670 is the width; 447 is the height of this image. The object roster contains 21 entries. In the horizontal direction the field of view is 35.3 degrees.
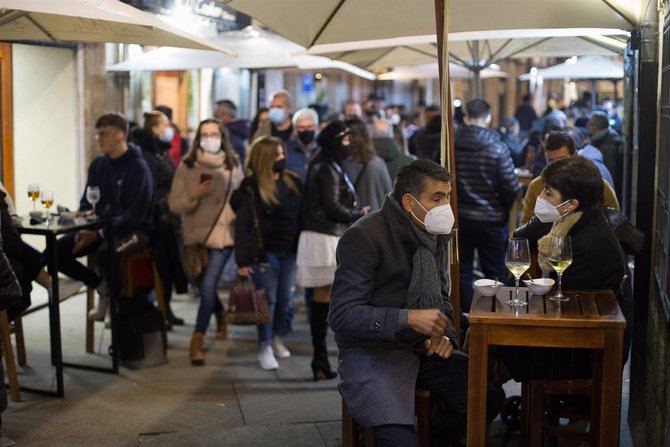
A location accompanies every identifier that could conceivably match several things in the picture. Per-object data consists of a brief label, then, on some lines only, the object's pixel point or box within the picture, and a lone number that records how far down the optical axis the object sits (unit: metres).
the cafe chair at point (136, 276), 8.76
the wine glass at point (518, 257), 5.04
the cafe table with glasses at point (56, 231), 7.17
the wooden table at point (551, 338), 4.52
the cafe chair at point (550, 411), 5.23
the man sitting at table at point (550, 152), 7.19
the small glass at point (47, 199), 7.92
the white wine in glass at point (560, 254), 4.96
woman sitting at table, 5.20
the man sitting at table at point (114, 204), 8.51
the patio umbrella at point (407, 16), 6.48
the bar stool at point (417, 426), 5.17
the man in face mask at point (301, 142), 10.69
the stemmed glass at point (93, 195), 8.22
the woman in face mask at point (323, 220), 7.90
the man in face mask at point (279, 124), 11.52
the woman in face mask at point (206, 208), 8.59
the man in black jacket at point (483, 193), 9.02
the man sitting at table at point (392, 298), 4.73
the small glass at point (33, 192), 8.07
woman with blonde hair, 8.08
